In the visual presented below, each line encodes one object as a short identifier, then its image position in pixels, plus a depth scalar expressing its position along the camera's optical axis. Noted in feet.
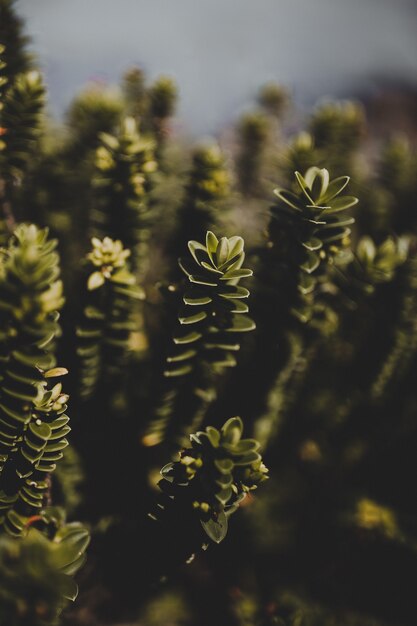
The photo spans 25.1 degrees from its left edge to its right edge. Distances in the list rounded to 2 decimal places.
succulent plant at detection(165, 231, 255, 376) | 0.91
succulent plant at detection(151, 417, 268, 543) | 0.86
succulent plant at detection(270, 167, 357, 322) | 0.94
